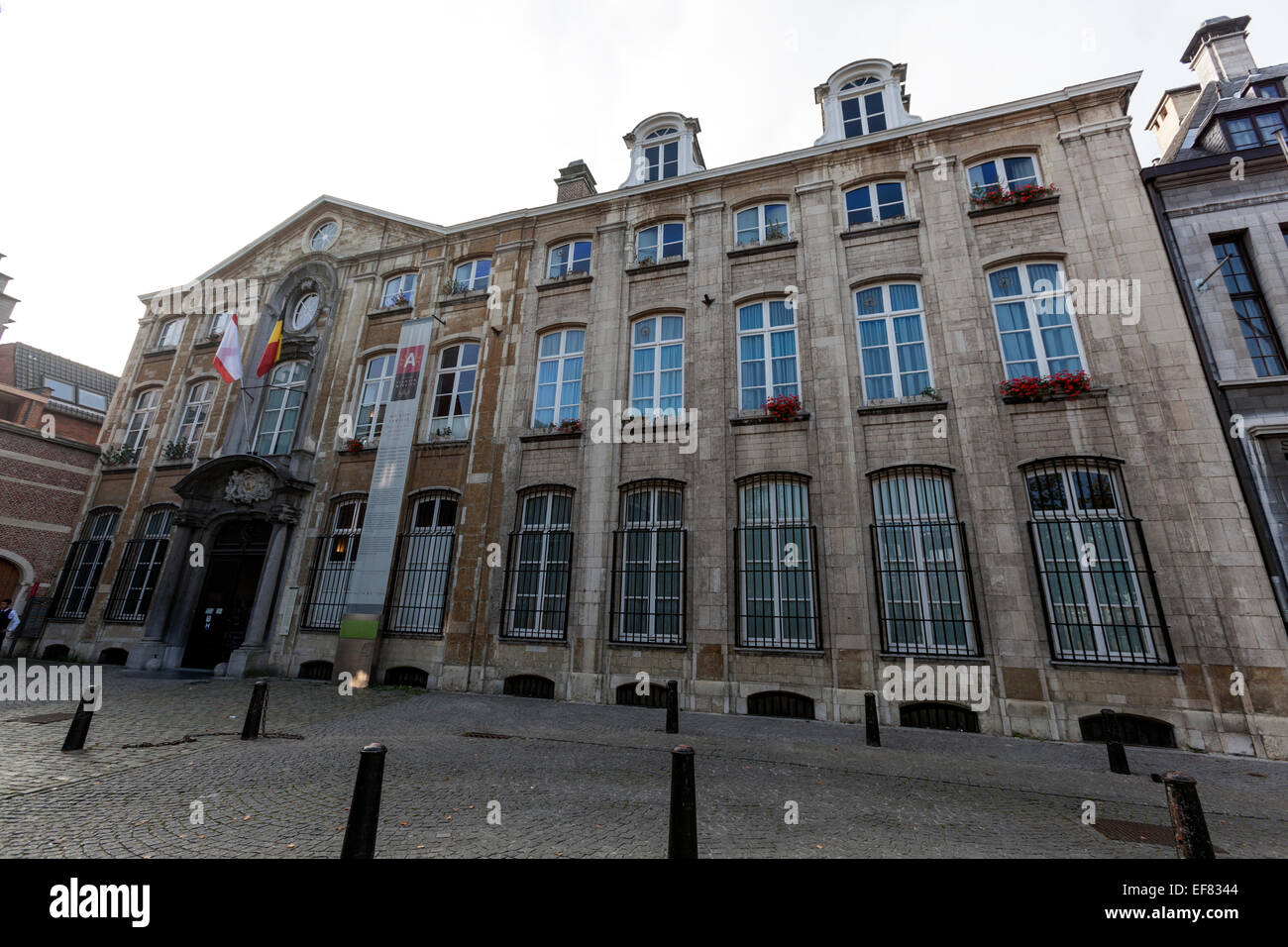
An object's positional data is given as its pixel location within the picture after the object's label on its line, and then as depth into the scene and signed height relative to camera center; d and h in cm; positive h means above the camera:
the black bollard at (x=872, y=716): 743 -116
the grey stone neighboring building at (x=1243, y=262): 860 +678
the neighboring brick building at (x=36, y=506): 1625 +328
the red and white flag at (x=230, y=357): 1492 +720
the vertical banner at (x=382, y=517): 1209 +247
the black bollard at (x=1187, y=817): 312 -105
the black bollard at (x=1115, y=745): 639 -128
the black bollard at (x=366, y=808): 330 -117
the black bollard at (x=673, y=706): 802 -118
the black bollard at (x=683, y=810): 337 -117
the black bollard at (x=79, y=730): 638 -140
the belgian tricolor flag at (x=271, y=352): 1533 +746
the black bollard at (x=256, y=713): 716 -129
